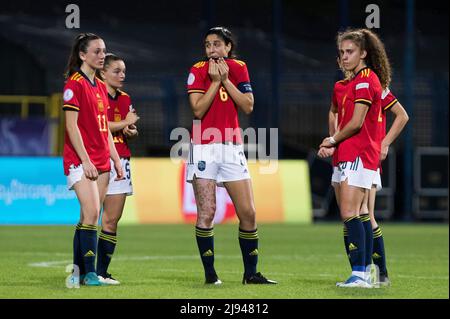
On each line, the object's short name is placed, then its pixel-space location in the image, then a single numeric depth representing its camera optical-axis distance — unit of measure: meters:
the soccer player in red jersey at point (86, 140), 10.52
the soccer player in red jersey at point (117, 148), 11.67
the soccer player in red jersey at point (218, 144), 10.93
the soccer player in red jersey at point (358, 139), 10.87
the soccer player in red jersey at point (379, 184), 11.57
